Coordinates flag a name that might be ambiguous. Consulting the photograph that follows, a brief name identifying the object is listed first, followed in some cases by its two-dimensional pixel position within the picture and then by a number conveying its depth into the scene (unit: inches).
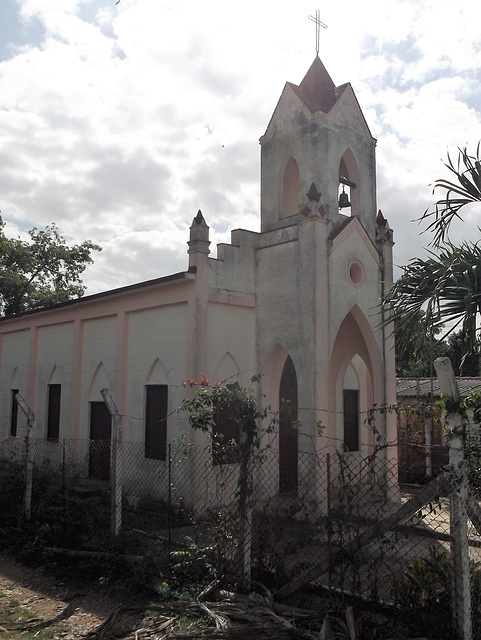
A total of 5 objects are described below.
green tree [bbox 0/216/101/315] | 1285.7
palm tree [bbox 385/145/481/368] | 266.4
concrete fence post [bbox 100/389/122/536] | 311.9
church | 489.1
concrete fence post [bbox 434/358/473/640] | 183.9
